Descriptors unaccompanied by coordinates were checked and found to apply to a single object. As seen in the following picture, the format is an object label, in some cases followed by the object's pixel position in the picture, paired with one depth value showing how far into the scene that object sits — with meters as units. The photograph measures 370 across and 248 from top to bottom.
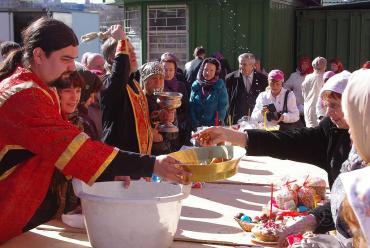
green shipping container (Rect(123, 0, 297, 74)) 9.80
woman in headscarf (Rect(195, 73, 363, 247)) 2.73
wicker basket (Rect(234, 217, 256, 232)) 2.45
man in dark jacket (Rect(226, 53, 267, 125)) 7.11
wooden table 2.34
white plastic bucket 2.04
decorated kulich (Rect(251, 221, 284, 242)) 2.28
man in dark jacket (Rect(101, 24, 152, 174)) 3.58
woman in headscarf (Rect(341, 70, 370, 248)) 1.45
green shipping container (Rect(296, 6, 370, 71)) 10.08
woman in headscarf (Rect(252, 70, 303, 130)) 5.75
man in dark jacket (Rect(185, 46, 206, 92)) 7.90
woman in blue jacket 5.98
